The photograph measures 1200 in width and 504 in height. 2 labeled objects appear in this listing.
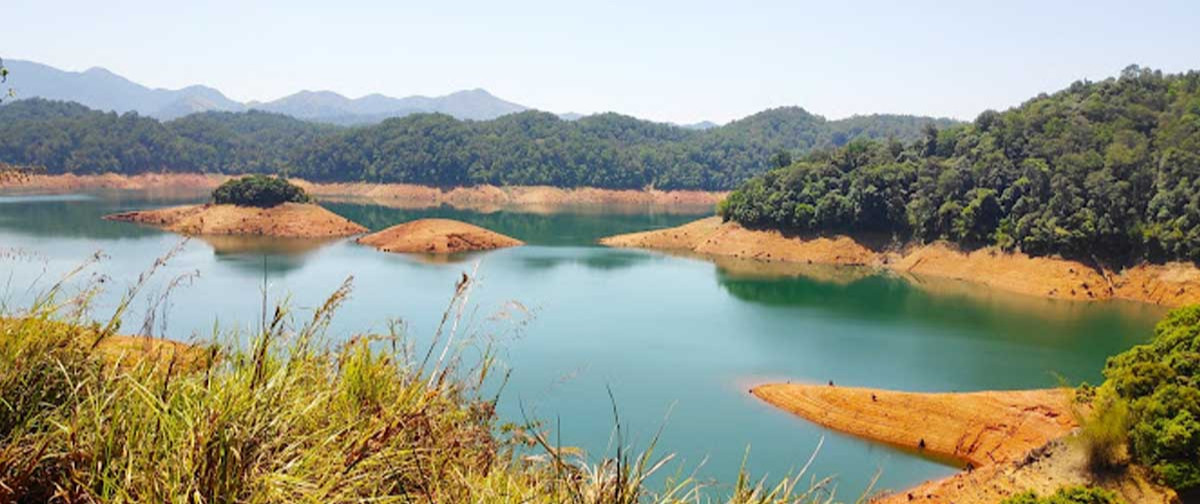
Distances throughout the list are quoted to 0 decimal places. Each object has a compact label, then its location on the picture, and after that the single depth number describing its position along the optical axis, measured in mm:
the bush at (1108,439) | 16484
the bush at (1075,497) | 13406
